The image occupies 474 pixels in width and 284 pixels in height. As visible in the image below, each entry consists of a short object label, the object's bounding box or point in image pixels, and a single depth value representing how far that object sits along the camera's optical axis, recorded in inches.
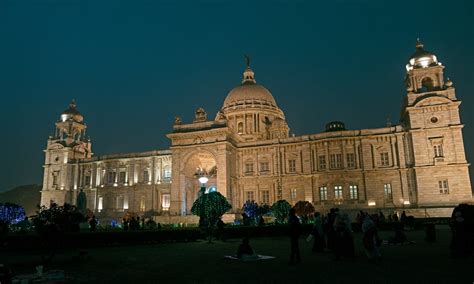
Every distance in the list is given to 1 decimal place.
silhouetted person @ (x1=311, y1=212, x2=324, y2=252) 626.5
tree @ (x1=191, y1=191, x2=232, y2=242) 1096.8
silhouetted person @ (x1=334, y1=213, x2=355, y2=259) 533.6
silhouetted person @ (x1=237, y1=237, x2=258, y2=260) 555.0
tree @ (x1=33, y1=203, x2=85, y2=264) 765.9
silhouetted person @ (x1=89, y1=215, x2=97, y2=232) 1097.3
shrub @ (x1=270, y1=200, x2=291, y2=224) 1322.6
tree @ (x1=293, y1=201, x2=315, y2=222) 1433.3
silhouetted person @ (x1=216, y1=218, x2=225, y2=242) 964.3
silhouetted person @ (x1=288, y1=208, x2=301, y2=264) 490.9
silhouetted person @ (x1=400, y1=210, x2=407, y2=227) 1153.4
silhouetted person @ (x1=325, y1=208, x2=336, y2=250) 598.6
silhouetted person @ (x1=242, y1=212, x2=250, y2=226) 1268.5
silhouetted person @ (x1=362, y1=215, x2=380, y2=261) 509.0
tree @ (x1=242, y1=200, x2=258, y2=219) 1504.7
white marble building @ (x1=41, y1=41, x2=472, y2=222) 1691.7
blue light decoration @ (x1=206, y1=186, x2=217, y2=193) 2118.6
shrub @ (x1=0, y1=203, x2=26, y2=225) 1523.1
